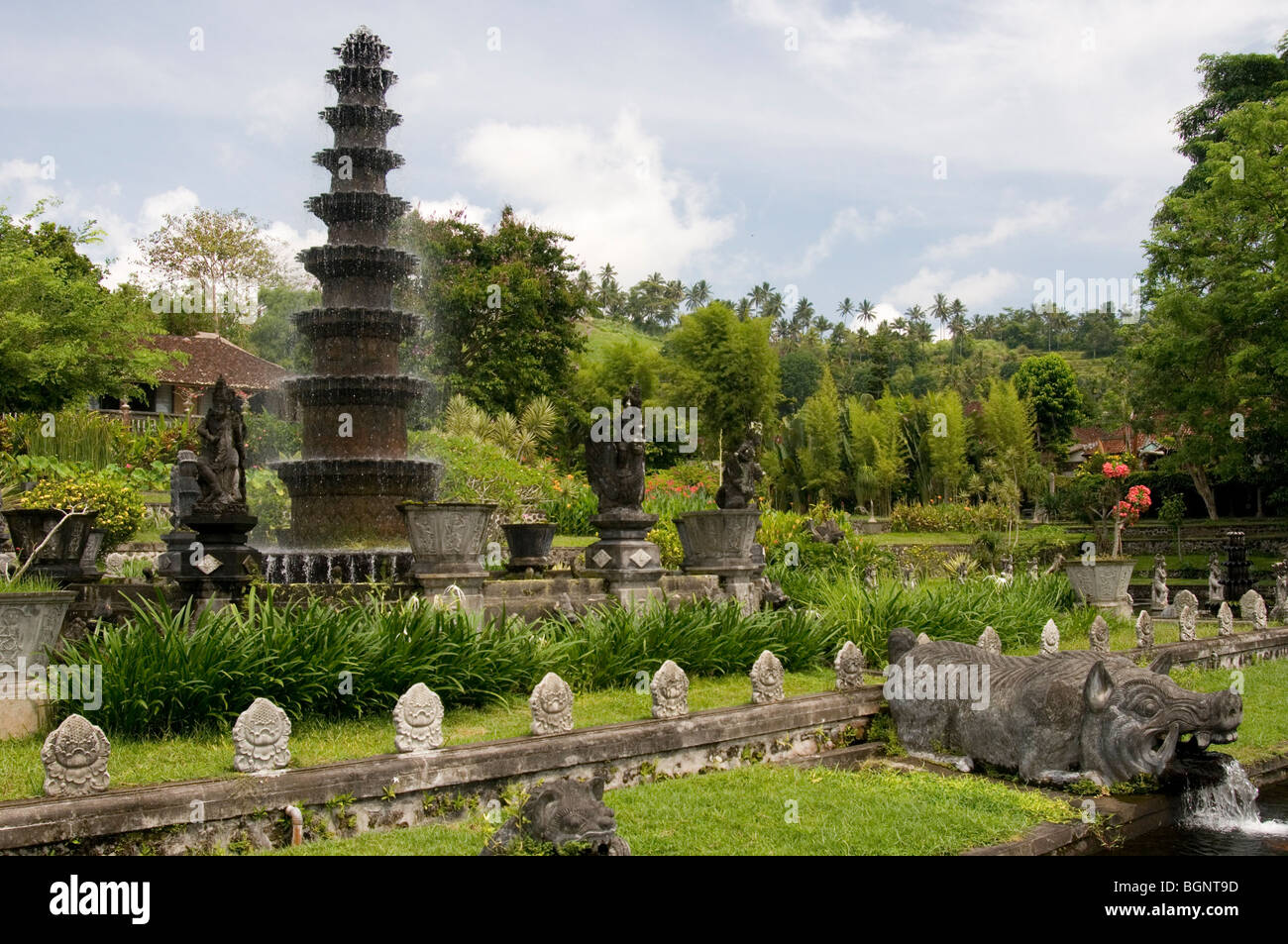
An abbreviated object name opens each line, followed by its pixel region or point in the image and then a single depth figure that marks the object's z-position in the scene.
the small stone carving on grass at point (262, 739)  5.45
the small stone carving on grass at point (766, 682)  8.02
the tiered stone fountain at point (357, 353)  12.54
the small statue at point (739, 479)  12.89
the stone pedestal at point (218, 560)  9.12
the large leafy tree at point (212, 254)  41.69
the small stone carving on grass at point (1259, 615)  14.37
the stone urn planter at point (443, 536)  9.76
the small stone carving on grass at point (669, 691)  7.20
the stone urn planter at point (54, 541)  10.58
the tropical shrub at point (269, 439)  14.96
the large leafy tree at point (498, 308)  35.12
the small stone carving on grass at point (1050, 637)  10.82
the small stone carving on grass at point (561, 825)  4.56
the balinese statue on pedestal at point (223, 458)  9.85
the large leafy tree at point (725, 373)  46.62
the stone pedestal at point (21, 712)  6.41
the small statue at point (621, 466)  11.23
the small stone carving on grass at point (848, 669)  8.70
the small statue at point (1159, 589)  18.16
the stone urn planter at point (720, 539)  11.91
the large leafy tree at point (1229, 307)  22.72
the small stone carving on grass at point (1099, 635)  11.29
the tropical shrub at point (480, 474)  21.70
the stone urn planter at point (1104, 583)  15.11
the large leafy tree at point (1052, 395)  52.72
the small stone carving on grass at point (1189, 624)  12.73
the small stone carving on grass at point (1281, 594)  16.27
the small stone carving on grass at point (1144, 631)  12.11
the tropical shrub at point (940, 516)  36.91
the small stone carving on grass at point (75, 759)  4.94
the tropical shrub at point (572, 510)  23.06
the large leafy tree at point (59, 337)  24.17
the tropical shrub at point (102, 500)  19.12
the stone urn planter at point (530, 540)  13.82
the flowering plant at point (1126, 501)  22.19
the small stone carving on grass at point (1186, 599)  13.04
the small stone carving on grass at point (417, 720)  5.98
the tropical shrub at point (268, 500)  15.17
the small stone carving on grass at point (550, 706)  6.55
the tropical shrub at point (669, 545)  16.91
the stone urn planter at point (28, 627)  6.45
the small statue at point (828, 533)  17.75
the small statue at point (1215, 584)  18.36
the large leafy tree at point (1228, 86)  32.06
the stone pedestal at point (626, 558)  10.95
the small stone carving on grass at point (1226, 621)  13.32
